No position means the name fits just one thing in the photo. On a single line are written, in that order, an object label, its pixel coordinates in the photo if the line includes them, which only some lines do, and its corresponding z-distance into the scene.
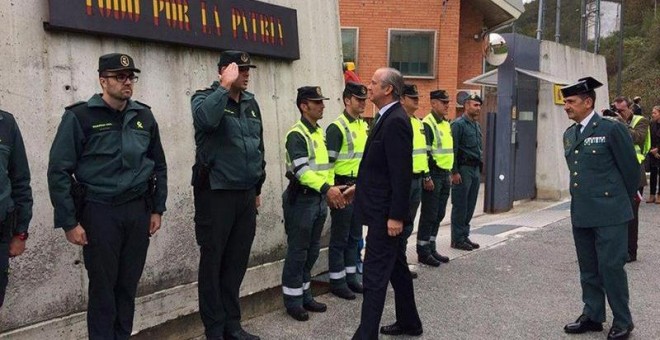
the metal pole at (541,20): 18.16
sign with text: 3.77
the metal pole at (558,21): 17.98
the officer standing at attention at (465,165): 7.73
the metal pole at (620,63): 22.48
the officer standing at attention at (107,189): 3.41
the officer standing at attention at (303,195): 4.98
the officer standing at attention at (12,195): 3.13
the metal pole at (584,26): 18.26
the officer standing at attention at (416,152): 6.28
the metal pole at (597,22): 19.20
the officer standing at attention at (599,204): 4.64
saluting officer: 4.12
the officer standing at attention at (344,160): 5.64
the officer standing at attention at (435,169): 7.13
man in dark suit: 4.24
